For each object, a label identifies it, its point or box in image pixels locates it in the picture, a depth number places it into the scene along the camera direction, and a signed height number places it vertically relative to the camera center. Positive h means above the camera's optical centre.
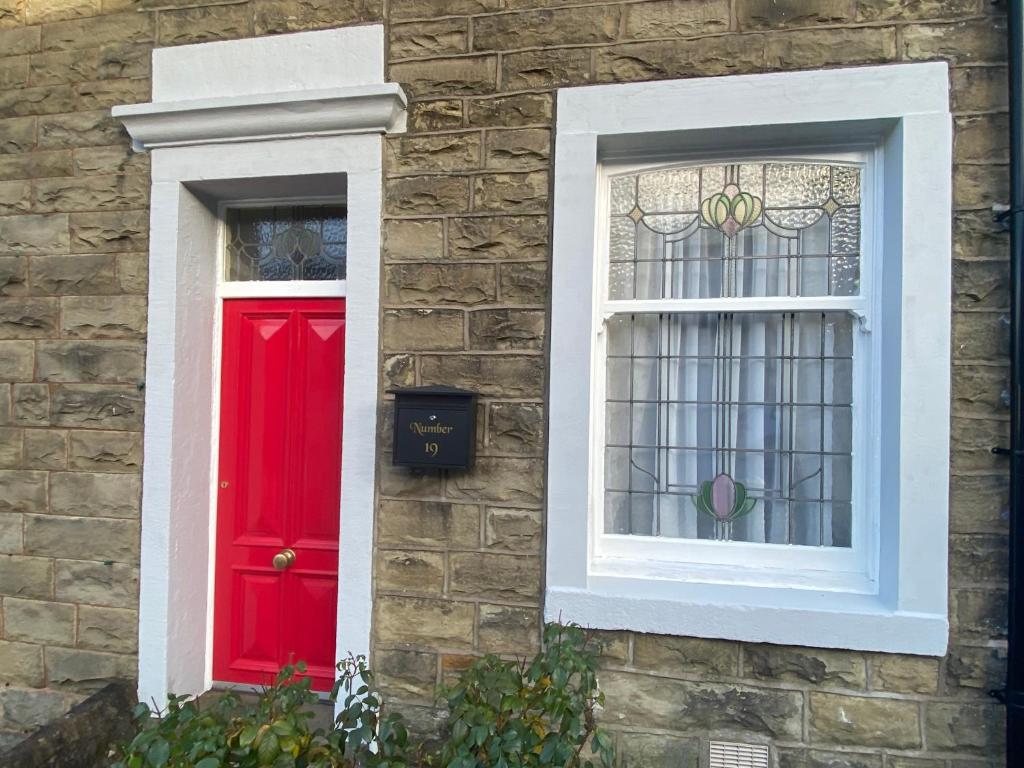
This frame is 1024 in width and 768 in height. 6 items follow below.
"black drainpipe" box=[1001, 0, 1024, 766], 2.39 -0.02
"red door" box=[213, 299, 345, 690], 3.22 -0.50
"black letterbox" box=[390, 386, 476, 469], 2.74 -0.16
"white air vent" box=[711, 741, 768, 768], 2.57 -1.41
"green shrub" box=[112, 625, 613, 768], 1.94 -1.05
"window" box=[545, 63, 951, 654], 2.50 +0.16
